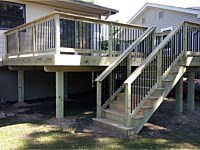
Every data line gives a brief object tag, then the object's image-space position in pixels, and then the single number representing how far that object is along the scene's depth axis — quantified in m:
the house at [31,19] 9.45
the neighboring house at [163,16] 14.26
